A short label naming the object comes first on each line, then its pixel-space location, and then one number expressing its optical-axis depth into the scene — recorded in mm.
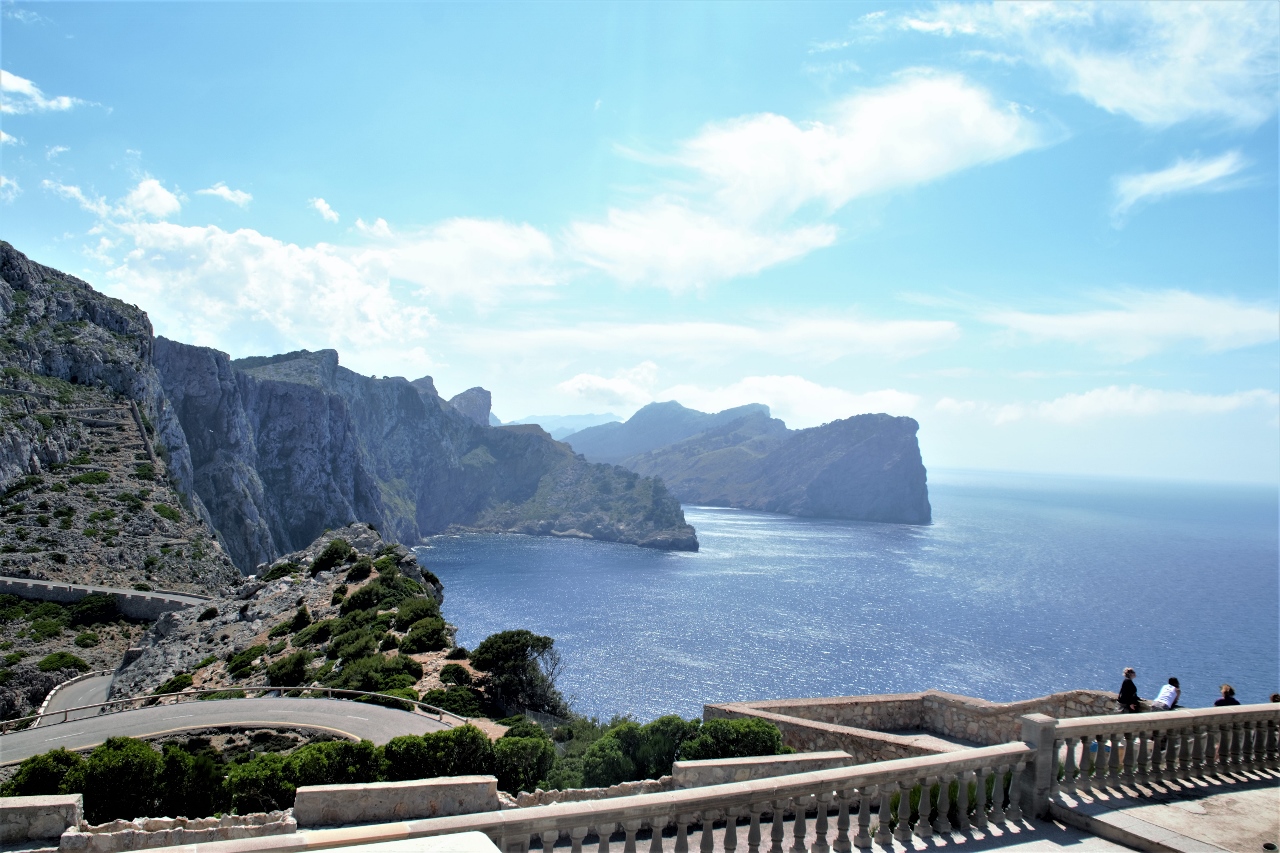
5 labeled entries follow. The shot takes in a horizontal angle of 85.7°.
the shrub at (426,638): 36875
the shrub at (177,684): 37562
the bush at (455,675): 31875
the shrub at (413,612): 40512
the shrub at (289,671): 34125
